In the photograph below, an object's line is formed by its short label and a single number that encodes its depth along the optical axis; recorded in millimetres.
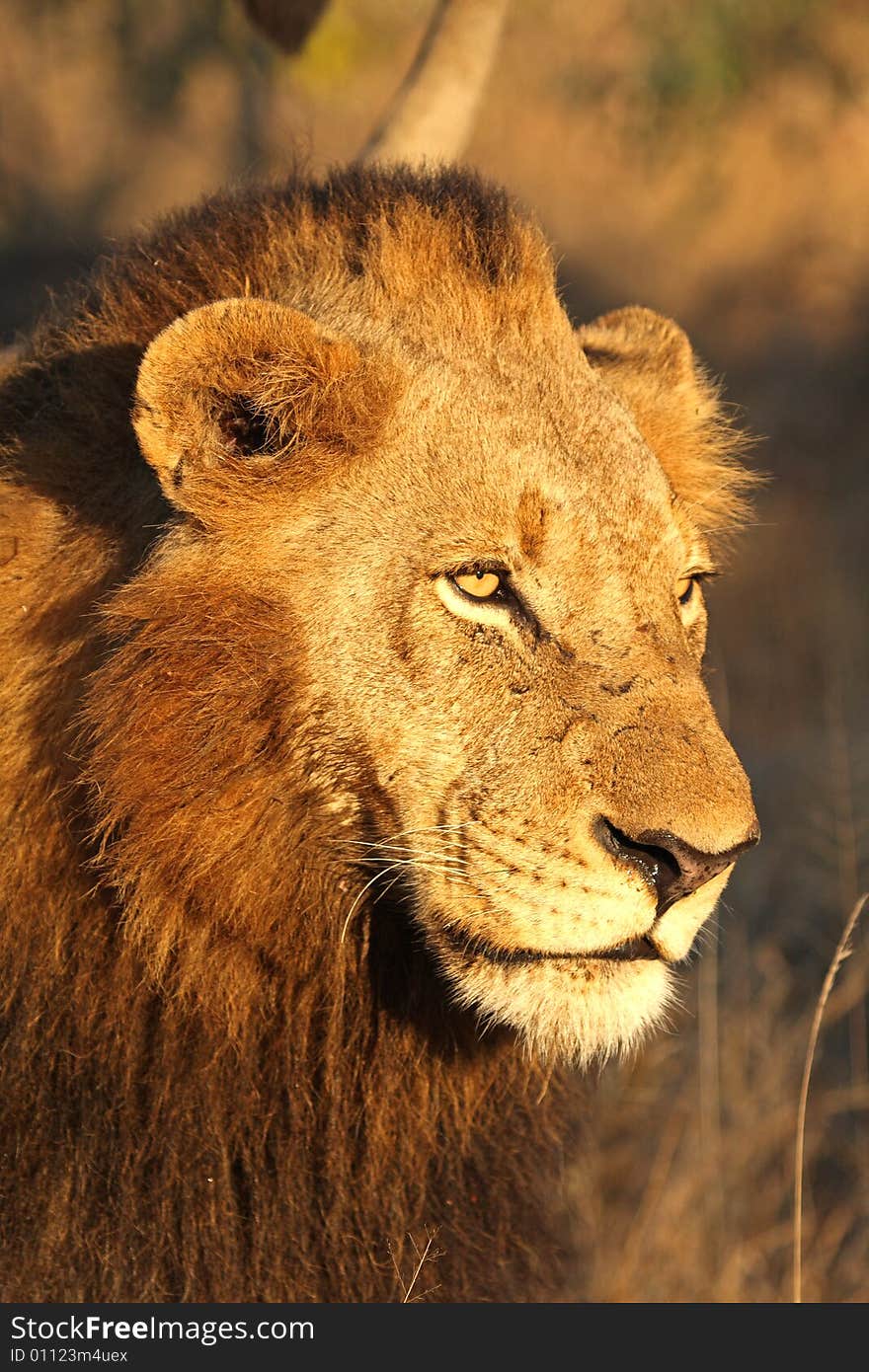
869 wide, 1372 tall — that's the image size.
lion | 5863
